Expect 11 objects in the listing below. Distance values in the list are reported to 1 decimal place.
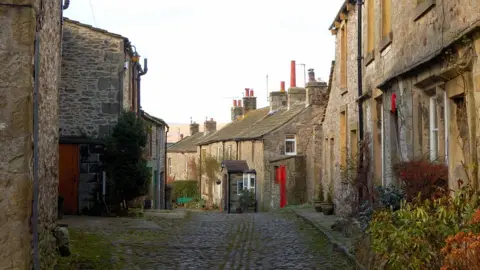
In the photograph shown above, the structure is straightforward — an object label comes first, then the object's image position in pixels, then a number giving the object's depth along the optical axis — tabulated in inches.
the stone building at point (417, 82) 294.7
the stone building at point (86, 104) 705.6
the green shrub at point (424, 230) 226.7
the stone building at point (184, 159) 2043.6
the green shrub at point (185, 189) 1866.4
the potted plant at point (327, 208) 746.2
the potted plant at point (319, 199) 803.3
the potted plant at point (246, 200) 1359.5
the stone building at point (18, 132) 236.4
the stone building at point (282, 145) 1146.0
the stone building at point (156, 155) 991.6
